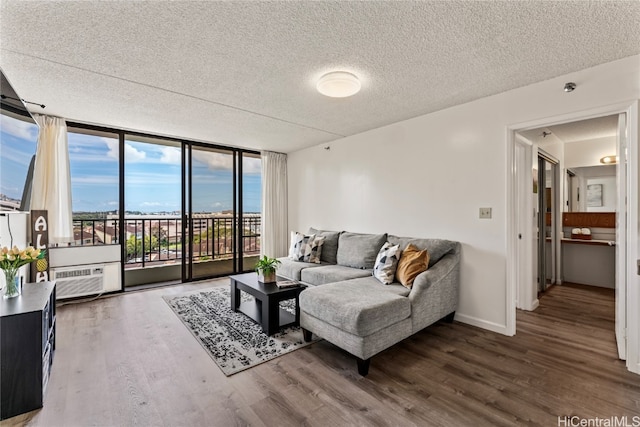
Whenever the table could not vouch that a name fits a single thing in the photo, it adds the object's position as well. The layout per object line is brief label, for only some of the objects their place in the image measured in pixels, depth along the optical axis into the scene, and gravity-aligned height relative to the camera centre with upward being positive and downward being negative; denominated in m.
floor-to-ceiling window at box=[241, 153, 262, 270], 5.57 +0.13
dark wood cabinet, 1.68 -0.85
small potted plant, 3.07 -0.60
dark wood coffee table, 2.75 -0.89
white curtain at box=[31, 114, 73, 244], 3.49 +0.44
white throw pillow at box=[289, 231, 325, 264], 4.21 -0.52
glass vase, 1.97 -0.48
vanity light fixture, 4.29 +0.78
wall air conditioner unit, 3.68 -0.86
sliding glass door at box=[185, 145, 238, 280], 5.04 +0.03
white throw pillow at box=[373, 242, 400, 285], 2.94 -0.55
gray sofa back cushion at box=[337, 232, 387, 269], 3.71 -0.48
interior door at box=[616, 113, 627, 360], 2.25 -0.21
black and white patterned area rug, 2.34 -1.16
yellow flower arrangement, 1.96 -0.34
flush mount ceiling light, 2.39 +1.09
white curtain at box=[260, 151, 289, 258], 5.53 +0.16
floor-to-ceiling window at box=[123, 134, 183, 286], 4.79 +0.04
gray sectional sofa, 2.14 -0.74
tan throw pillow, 2.79 -0.52
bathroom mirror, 4.45 +0.38
